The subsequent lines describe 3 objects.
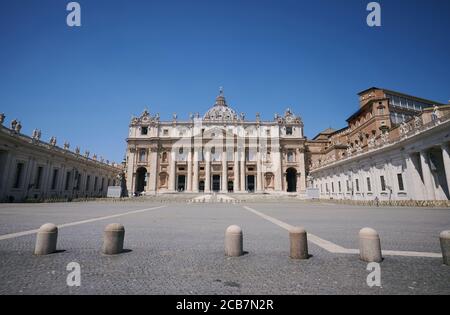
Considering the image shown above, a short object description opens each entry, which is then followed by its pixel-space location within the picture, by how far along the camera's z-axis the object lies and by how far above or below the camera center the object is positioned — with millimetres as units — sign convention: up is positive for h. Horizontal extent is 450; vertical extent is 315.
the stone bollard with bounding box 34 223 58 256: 4914 -1032
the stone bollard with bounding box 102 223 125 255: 5012 -1038
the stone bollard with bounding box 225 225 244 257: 4910 -1038
